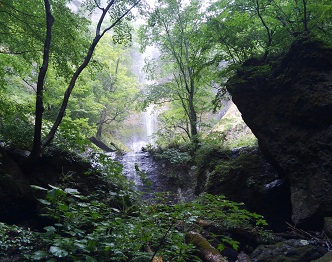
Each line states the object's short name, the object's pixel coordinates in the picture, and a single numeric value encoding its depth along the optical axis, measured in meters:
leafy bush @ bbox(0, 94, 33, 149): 4.79
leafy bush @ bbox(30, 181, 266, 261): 1.75
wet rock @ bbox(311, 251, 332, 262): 3.07
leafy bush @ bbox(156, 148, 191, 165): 9.78
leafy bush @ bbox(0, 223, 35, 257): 2.24
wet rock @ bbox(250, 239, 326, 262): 3.79
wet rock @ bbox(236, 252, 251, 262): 4.32
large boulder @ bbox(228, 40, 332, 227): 4.62
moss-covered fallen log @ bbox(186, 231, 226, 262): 4.05
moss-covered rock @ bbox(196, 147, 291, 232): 5.61
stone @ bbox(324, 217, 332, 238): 4.04
